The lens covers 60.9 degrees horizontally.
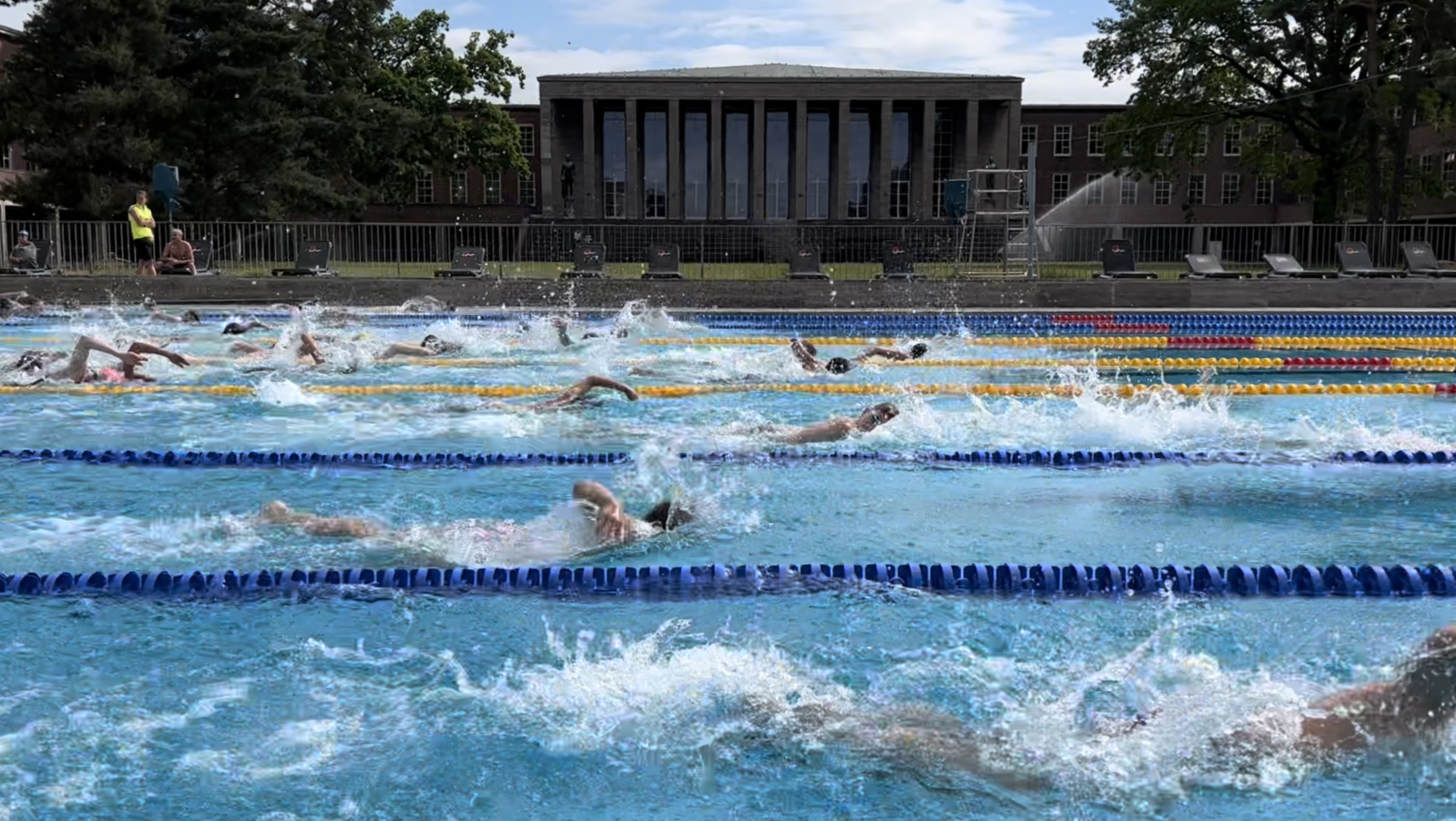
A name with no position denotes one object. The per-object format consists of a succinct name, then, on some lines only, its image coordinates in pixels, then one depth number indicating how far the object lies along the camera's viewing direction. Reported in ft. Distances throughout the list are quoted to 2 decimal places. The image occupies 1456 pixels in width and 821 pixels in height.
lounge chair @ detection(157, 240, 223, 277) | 67.92
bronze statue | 156.25
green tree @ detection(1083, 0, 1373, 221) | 104.99
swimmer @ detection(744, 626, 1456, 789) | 11.30
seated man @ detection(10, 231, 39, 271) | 64.13
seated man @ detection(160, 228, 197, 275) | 64.08
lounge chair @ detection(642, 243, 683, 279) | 68.23
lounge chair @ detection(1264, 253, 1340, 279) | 66.85
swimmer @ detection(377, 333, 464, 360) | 39.45
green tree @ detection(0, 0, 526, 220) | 89.81
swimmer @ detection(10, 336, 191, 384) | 31.96
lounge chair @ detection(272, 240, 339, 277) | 67.31
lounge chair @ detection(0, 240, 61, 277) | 64.59
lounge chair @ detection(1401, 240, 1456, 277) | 66.44
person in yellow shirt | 61.87
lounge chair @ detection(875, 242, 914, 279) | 69.05
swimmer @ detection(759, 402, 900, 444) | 25.26
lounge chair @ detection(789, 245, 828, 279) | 69.10
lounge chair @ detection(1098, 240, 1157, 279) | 68.08
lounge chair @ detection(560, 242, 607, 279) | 69.26
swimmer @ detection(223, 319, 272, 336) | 44.56
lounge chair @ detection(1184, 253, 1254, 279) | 67.05
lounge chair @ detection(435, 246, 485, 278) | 68.95
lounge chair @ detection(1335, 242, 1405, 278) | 66.44
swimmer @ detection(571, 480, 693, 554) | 17.84
